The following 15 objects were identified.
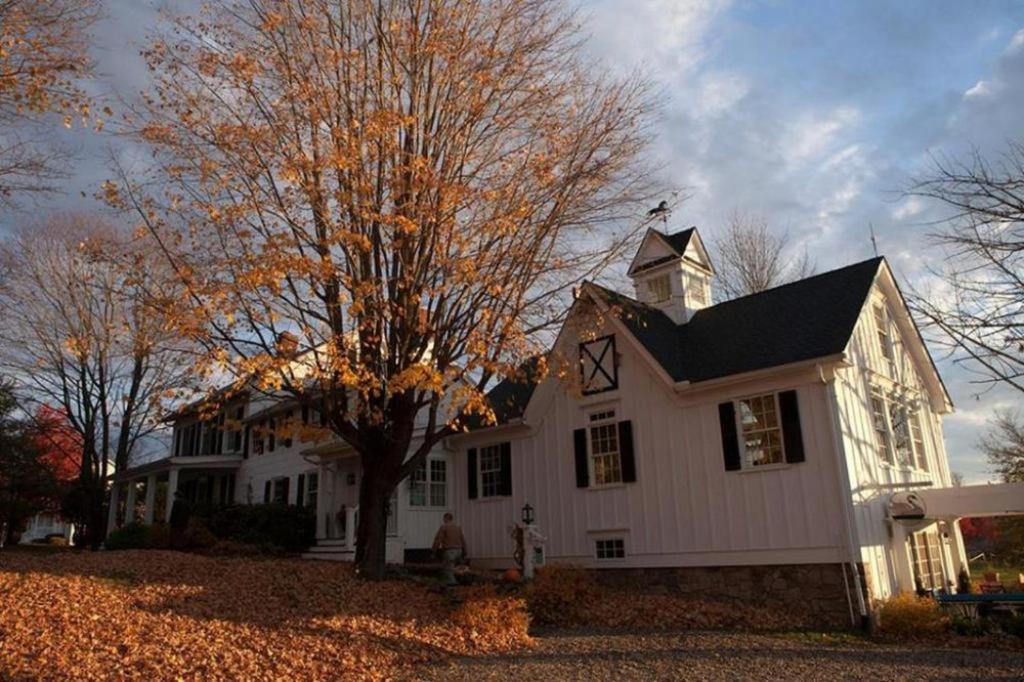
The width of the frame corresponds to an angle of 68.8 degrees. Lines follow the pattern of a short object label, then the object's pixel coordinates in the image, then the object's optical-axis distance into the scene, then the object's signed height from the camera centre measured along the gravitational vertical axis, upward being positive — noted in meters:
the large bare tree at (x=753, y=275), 29.14 +9.68
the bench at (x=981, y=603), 12.43 -1.33
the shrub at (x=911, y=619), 11.91 -1.46
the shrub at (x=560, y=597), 12.58 -1.02
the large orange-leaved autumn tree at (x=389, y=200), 10.91 +5.05
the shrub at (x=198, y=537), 21.58 +0.30
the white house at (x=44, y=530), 45.94 +1.48
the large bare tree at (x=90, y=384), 23.80 +5.61
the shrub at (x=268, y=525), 21.89 +0.60
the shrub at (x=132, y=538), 23.73 +0.38
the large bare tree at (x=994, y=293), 8.57 +2.72
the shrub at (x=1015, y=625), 11.66 -1.57
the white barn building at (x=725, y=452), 13.52 +1.67
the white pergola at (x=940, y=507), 13.27 +0.30
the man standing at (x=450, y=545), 14.48 -0.09
